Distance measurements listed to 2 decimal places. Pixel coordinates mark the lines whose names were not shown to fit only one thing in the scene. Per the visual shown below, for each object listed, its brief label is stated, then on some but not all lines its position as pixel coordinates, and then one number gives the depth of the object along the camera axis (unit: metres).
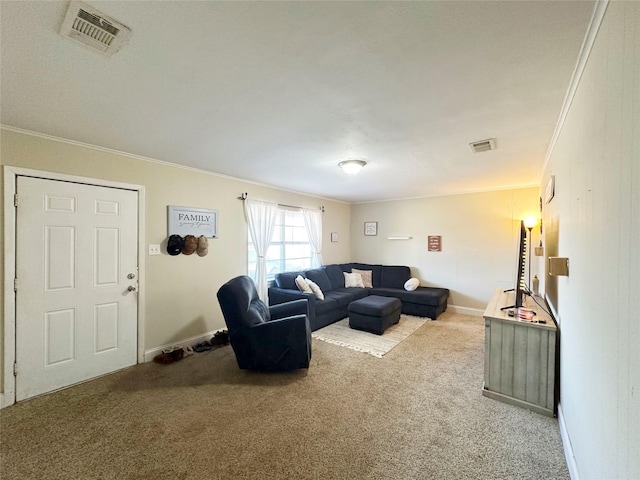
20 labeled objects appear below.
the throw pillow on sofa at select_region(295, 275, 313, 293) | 4.45
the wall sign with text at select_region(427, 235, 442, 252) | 5.47
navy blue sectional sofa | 4.35
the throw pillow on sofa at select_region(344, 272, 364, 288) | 5.70
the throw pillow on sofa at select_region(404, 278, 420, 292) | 5.21
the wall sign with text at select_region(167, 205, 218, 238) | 3.42
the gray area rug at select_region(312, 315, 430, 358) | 3.54
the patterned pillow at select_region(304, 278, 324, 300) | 4.50
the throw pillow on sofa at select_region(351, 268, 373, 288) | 5.82
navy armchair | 2.75
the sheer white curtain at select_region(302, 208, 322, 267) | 5.49
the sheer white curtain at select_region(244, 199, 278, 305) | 4.34
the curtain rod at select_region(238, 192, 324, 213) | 4.22
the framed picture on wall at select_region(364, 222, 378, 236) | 6.34
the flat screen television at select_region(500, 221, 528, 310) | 2.55
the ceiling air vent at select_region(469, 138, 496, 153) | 2.56
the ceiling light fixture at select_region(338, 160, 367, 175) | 3.17
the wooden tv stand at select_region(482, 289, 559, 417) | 2.20
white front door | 2.42
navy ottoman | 4.00
